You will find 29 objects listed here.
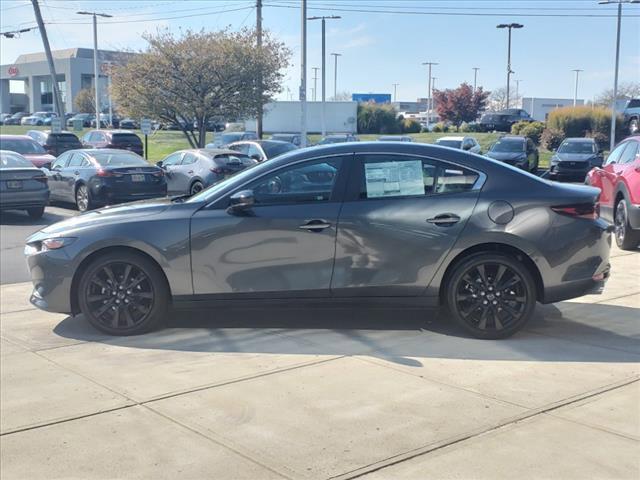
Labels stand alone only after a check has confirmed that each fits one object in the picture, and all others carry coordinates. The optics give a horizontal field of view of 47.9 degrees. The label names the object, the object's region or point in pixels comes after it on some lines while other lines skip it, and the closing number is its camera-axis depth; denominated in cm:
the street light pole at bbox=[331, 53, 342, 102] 8412
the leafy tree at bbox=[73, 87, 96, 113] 7831
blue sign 10150
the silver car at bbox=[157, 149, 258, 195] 1845
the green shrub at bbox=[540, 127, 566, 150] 4081
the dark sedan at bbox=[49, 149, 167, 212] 1605
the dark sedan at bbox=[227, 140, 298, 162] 2055
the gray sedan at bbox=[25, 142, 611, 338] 599
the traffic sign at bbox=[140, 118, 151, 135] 2628
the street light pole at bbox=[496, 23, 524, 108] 5688
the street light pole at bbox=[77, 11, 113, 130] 4019
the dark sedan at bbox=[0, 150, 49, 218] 1429
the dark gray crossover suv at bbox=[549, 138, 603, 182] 2523
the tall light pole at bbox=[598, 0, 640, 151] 3638
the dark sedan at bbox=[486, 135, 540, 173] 2630
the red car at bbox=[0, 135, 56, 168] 2031
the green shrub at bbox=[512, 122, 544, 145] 4203
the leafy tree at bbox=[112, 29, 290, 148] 2695
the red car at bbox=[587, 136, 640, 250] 993
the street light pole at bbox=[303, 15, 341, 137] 4194
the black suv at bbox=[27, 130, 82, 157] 2972
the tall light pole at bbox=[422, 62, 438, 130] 8693
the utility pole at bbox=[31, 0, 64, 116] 3416
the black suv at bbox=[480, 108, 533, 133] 4825
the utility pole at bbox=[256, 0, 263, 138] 2851
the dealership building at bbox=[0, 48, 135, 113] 9212
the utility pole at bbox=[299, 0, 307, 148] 2821
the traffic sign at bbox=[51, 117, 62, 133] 3678
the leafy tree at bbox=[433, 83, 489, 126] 6444
